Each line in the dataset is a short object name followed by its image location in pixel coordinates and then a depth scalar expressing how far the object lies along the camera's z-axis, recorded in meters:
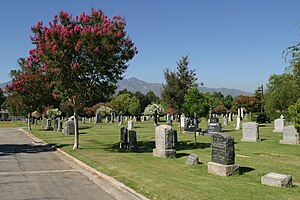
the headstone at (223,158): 10.84
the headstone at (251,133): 23.42
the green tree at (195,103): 22.75
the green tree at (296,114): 18.87
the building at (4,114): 119.97
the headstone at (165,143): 15.08
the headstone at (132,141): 18.38
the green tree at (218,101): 90.66
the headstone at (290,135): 21.64
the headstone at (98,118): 56.88
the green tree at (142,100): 100.91
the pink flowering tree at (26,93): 34.41
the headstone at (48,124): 40.83
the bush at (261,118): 48.11
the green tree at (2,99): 101.81
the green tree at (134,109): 71.00
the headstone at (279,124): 31.73
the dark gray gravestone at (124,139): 19.23
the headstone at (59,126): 36.43
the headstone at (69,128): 31.83
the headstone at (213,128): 28.95
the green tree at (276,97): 42.08
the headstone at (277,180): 9.17
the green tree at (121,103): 67.94
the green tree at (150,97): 105.55
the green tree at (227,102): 105.11
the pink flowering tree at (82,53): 16.84
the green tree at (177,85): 37.91
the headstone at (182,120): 40.25
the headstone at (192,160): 12.91
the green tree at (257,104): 77.69
